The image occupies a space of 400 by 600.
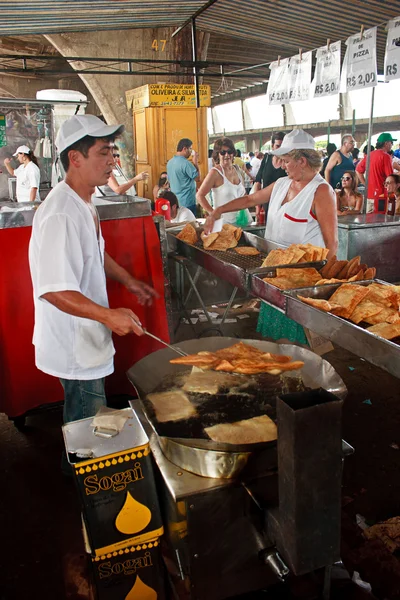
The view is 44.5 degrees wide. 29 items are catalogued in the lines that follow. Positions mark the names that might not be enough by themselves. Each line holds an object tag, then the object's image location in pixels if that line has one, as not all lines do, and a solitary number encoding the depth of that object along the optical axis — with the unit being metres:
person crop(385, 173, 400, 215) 7.20
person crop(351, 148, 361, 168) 14.14
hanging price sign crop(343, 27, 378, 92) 5.58
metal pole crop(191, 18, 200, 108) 7.82
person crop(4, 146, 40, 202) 8.01
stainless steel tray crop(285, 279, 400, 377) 2.17
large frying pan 1.77
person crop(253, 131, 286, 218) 7.44
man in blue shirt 8.09
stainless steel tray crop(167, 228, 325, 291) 3.44
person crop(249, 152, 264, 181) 15.36
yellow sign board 11.32
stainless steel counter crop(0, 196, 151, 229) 3.74
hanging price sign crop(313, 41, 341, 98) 6.39
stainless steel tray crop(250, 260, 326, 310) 2.98
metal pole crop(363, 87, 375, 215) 6.45
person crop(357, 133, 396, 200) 8.87
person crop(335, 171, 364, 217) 7.93
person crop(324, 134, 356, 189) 9.13
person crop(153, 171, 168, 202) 9.68
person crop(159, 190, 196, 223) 6.80
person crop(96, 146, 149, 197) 7.26
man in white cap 2.38
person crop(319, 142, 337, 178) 11.06
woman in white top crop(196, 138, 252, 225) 6.62
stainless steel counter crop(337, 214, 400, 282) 6.09
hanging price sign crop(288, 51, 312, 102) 6.93
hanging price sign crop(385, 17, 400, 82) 5.12
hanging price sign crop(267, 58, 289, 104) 7.36
